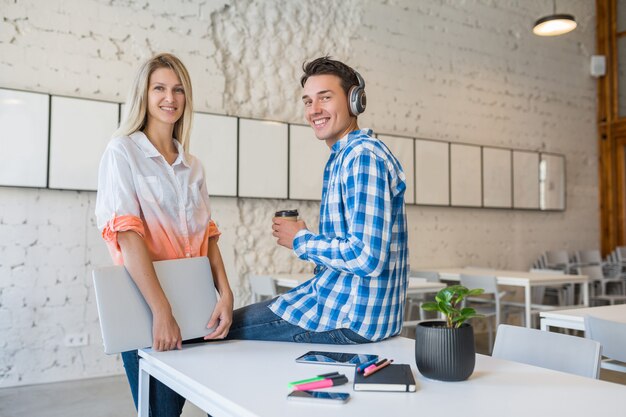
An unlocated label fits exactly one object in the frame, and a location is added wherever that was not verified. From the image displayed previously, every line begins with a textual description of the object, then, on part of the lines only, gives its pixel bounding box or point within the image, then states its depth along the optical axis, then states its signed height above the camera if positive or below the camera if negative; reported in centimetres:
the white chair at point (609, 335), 203 -36
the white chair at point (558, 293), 590 -61
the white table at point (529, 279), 448 -34
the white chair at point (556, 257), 695 -23
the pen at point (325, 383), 112 -30
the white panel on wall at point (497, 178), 651 +68
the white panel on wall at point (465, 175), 624 +68
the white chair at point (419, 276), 504 -38
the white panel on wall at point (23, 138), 398 +66
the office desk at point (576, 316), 242 -33
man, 143 -2
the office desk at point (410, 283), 429 -37
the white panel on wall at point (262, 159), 491 +66
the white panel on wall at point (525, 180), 678 +70
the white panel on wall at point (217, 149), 469 +71
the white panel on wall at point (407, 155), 580 +83
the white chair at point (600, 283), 562 -54
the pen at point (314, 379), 116 -30
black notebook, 112 -29
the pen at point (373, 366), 120 -28
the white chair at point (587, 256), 725 -23
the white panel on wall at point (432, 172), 596 +68
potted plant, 120 -23
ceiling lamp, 564 +213
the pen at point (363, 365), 122 -28
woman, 153 +10
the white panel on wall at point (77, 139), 414 +69
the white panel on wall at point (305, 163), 517 +66
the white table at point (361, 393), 101 -31
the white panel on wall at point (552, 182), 703 +70
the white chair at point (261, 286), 437 -40
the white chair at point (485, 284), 451 -39
